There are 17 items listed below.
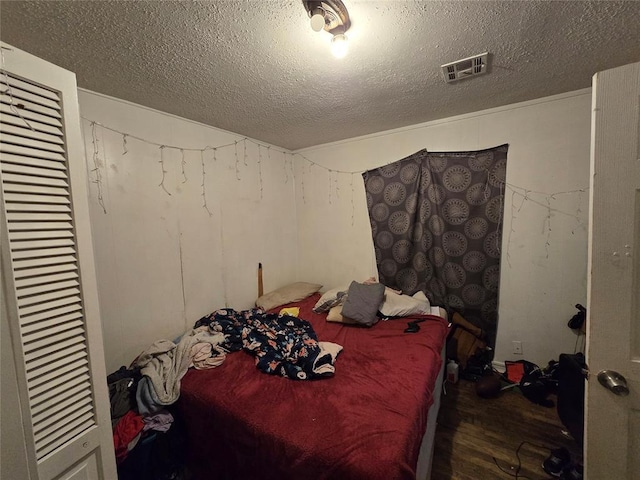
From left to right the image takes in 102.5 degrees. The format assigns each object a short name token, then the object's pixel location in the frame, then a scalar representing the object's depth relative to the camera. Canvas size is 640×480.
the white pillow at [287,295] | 2.78
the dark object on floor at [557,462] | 1.50
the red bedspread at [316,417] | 1.06
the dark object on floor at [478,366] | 2.38
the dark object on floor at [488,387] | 2.13
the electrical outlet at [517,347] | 2.39
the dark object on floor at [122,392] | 1.42
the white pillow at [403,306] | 2.38
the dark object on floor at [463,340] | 2.43
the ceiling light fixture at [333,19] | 1.04
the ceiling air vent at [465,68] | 1.52
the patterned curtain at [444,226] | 2.39
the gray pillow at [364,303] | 2.24
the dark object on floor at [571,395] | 1.48
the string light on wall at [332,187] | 1.76
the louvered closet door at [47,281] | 0.75
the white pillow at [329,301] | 2.59
